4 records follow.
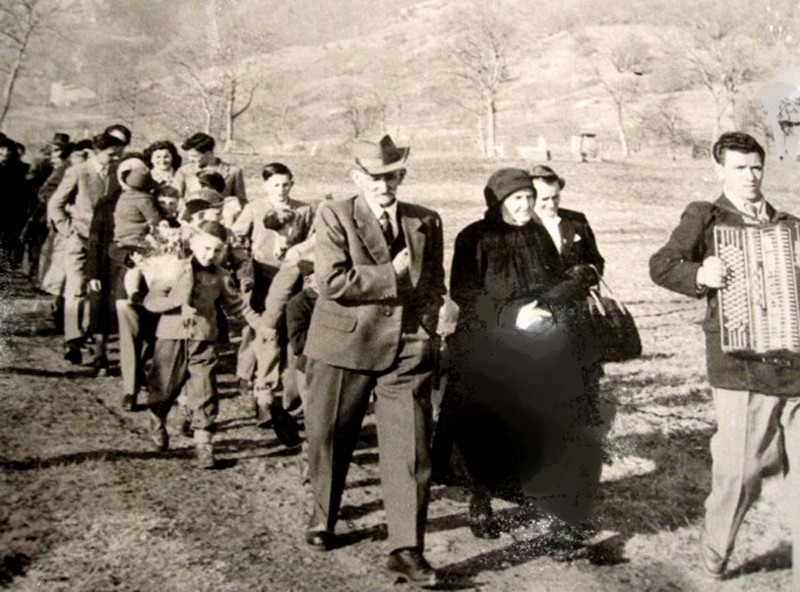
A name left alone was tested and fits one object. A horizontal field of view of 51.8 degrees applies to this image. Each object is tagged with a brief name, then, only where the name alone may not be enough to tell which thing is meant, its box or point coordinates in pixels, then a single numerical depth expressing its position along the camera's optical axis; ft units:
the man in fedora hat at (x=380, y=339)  11.94
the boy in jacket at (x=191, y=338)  16.49
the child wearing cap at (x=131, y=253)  19.65
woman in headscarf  14.03
